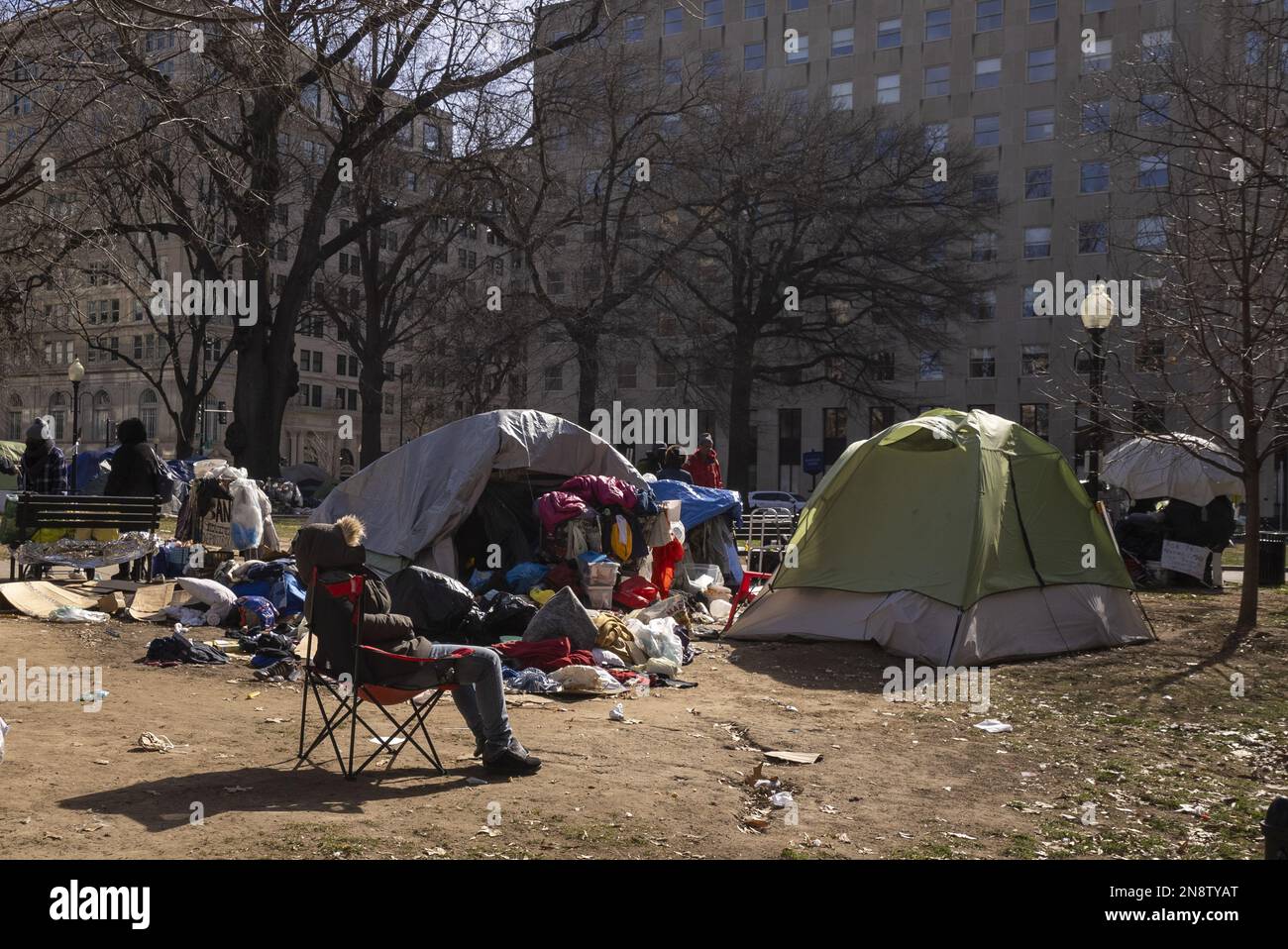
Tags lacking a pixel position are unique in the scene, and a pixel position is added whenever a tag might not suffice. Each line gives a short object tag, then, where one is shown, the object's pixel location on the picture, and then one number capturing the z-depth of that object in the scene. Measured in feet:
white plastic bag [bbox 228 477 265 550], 46.85
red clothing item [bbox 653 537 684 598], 45.65
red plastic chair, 47.21
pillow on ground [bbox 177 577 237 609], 38.52
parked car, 141.81
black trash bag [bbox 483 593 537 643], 35.94
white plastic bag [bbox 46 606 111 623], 38.27
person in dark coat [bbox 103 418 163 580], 50.72
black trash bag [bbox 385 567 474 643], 34.35
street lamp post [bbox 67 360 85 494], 95.25
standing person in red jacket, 63.87
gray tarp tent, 44.93
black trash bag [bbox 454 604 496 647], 35.37
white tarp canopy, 58.29
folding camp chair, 20.98
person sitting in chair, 21.13
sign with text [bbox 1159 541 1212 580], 57.26
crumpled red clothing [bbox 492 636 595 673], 32.22
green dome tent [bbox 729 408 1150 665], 36.35
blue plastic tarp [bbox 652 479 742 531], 49.98
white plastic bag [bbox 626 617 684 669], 34.94
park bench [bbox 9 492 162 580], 44.57
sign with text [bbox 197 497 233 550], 47.73
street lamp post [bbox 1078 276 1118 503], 48.60
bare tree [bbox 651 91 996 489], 118.42
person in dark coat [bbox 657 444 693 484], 59.57
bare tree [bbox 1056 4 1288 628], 38.40
